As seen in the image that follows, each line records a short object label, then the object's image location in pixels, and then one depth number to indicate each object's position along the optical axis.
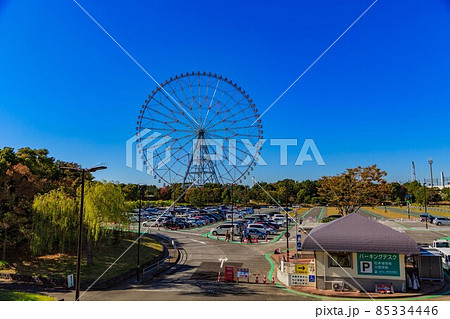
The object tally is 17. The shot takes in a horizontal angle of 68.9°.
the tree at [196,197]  86.44
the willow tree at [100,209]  23.61
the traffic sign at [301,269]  19.23
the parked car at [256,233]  38.47
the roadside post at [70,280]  17.89
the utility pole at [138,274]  21.36
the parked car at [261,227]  40.88
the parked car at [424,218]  52.03
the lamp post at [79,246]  14.90
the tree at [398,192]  108.69
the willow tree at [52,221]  23.56
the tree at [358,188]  40.97
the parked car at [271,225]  45.66
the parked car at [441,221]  48.81
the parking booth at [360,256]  17.44
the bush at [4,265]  22.83
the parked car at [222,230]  40.98
